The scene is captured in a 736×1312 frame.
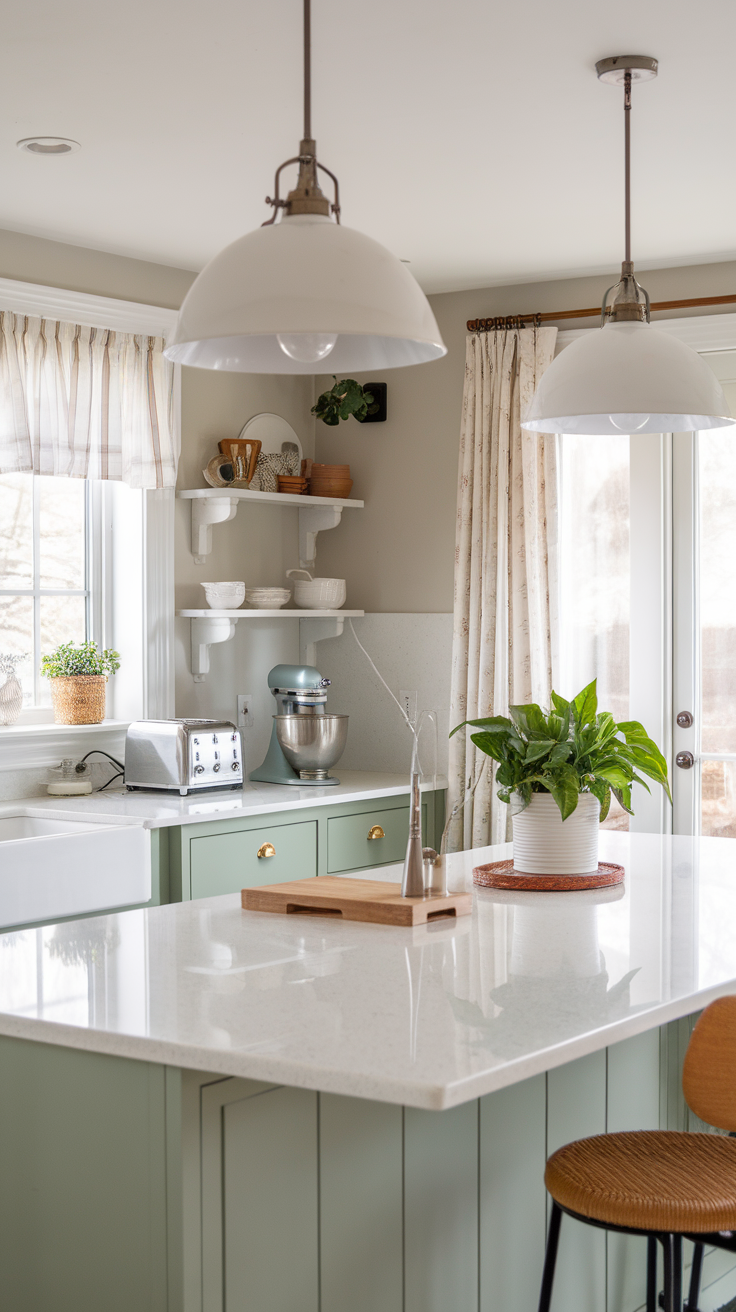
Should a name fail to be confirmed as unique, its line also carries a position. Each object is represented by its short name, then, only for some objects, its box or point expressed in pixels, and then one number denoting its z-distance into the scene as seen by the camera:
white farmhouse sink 3.12
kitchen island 1.57
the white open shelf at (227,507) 4.32
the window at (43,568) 4.05
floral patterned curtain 4.37
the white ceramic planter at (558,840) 2.64
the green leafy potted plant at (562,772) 2.60
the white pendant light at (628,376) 2.19
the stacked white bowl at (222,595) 4.34
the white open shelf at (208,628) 4.36
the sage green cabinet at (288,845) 3.57
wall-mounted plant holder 4.82
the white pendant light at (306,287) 1.54
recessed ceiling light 3.13
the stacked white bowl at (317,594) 4.70
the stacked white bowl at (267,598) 4.50
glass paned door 4.23
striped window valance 3.84
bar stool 1.81
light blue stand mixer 4.27
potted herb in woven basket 4.01
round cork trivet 2.59
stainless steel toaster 3.89
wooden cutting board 2.28
